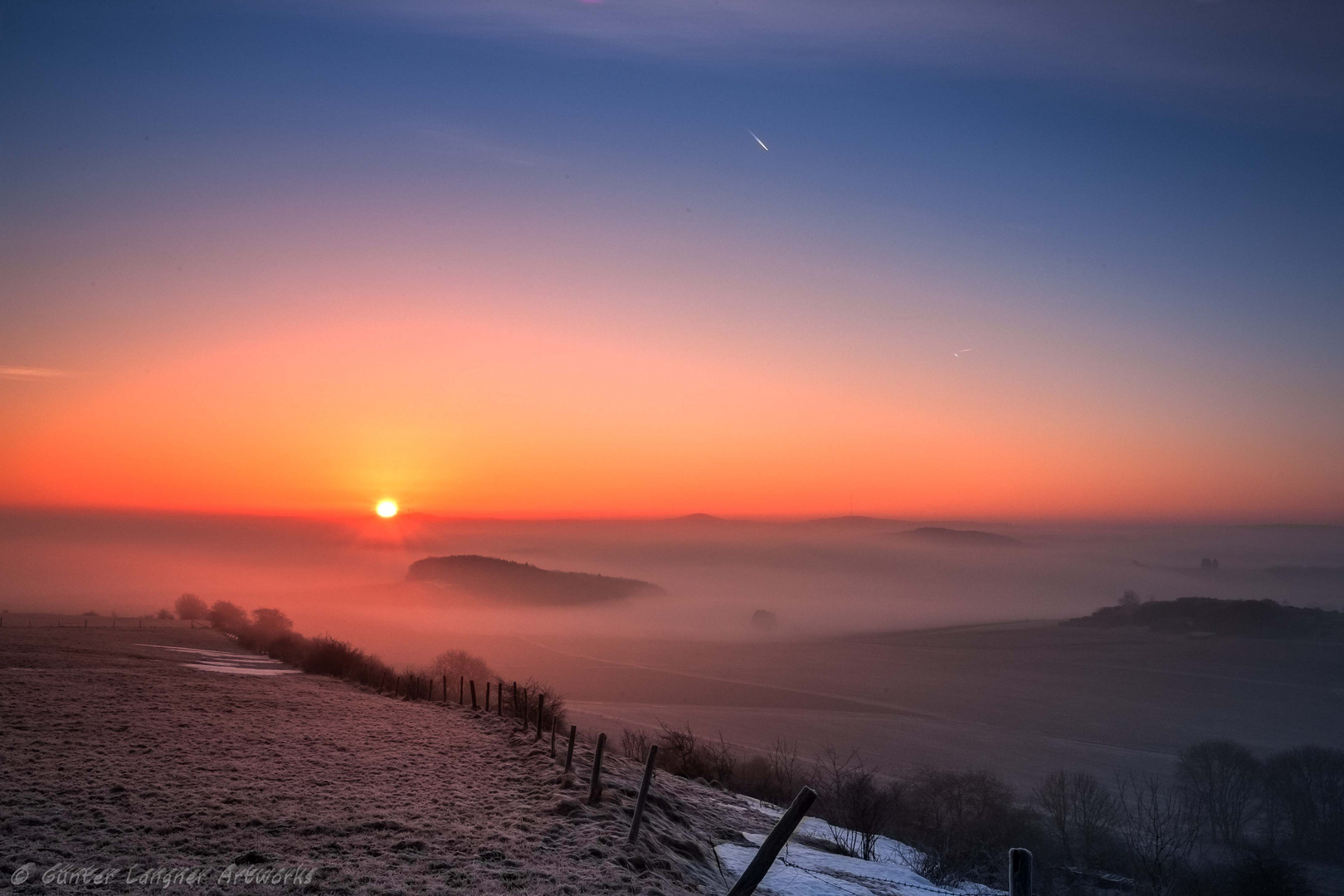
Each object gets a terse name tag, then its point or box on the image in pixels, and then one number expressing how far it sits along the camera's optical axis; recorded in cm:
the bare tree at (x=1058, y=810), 3183
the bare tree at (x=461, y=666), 6356
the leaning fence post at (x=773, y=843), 803
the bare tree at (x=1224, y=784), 4481
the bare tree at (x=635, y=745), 3167
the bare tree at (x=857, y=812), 2158
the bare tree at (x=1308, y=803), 4247
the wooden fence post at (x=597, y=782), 1529
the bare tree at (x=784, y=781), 3084
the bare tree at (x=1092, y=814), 3133
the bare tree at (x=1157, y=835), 2439
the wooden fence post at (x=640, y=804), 1338
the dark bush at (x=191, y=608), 10738
